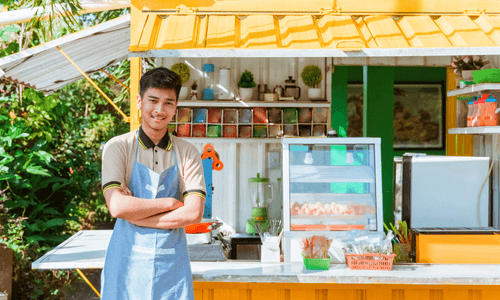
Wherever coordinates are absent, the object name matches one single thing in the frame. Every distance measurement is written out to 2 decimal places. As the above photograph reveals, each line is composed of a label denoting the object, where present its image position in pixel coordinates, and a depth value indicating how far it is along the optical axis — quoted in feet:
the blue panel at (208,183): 14.16
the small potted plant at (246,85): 17.51
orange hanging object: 15.62
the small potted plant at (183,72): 17.29
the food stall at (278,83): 10.30
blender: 16.74
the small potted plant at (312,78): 17.78
